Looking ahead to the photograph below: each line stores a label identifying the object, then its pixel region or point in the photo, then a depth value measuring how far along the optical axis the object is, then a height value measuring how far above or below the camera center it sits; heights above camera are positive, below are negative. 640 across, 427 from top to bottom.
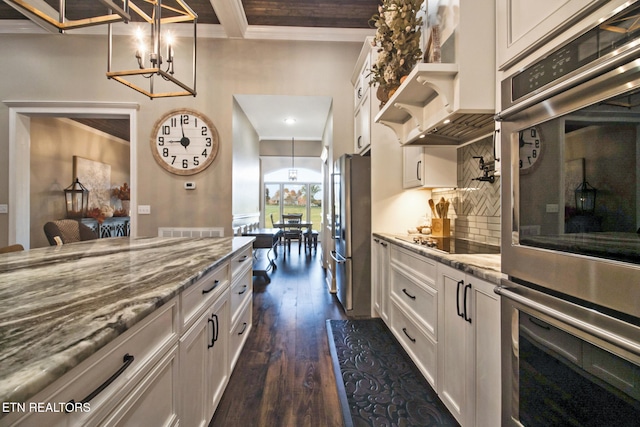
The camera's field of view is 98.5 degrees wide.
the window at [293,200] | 9.43 +0.51
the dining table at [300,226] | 6.66 -0.28
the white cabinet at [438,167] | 2.32 +0.41
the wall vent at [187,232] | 3.58 -0.23
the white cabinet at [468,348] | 1.09 -0.60
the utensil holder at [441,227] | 2.24 -0.10
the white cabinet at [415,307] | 1.58 -0.62
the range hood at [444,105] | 1.50 +0.71
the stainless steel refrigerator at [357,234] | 2.87 -0.20
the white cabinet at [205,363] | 1.04 -0.67
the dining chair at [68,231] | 3.46 -0.23
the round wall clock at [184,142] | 3.57 +0.95
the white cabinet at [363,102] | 2.85 +1.30
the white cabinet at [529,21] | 0.90 +0.73
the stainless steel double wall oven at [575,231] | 0.61 -0.04
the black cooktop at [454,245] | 1.62 -0.20
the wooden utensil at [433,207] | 2.49 +0.07
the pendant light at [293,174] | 7.46 +1.12
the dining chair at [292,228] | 6.44 -0.35
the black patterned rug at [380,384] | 1.49 -1.09
